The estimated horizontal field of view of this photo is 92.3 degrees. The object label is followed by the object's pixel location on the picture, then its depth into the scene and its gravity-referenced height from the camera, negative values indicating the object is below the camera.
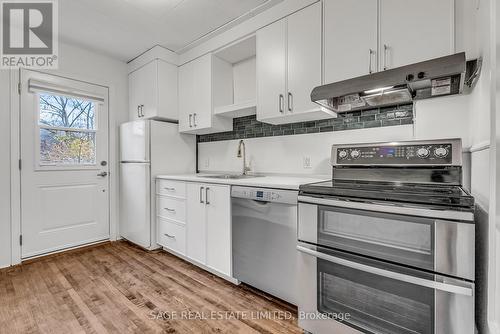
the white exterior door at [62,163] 2.67 +0.02
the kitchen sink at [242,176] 2.59 -0.12
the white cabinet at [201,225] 2.09 -0.59
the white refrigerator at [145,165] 2.88 +0.00
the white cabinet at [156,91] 2.99 +0.95
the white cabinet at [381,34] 1.40 +0.85
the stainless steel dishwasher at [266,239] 1.65 -0.56
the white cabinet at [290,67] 1.90 +0.83
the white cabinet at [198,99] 2.73 +0.79
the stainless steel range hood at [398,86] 1.17 +0.47
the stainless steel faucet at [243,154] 2.74 +0.12
